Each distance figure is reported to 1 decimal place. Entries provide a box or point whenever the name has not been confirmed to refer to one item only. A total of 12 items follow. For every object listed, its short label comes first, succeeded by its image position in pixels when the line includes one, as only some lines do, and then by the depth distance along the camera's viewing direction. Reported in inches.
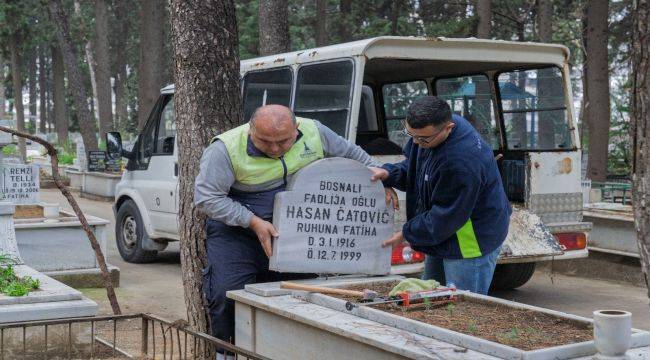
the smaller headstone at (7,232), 323.6
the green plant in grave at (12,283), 252.7
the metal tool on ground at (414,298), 161.2
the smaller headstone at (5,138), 323.3
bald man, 178.4
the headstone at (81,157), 1007.8
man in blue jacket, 181.5
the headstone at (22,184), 418.3
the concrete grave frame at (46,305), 237.1
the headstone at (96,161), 926.4
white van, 314.3
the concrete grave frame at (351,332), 131.8
